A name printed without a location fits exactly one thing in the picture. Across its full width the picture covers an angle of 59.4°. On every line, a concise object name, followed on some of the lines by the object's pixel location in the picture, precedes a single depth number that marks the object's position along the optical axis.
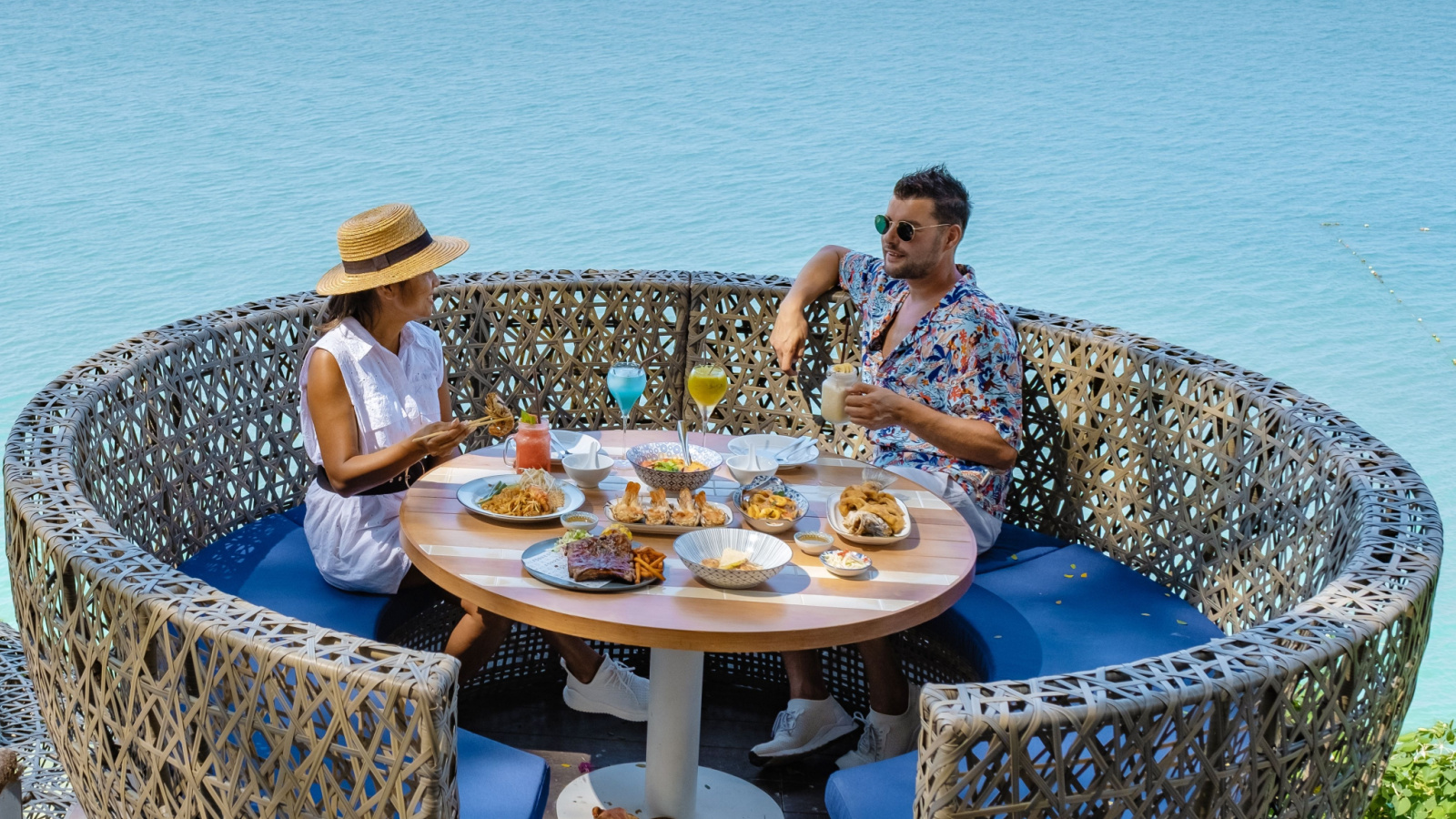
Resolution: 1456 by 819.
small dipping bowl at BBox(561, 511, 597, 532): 2.53
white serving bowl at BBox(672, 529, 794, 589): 2.30
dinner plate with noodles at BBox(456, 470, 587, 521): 2.59
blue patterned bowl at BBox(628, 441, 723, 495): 2.74
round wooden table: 2.18
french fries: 2.33
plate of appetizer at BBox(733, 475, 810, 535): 2.59
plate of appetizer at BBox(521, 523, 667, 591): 2.28
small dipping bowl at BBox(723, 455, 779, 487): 2.88
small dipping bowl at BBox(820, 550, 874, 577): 2.38
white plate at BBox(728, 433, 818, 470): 3.05
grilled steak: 2.28
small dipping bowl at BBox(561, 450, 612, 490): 2.79
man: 3.06
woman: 2.82
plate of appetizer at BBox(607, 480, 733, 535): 2.58
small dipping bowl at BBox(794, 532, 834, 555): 2.50
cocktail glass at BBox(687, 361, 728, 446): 2.94
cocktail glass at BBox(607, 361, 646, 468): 2.96
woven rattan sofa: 1.85
